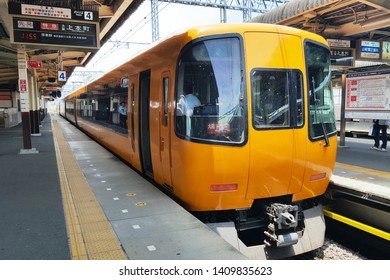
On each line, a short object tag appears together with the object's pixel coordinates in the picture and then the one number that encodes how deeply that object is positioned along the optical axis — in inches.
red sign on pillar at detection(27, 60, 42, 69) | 469.7
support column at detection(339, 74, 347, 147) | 413.4
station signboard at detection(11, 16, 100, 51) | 340.2
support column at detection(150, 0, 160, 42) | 697.6
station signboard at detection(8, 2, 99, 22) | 335.6
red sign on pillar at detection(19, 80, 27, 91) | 390.3
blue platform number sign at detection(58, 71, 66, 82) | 685.9
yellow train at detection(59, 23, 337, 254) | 162.4
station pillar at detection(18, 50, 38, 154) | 393.3
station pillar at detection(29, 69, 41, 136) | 631.8
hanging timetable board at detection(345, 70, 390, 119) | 388.7
